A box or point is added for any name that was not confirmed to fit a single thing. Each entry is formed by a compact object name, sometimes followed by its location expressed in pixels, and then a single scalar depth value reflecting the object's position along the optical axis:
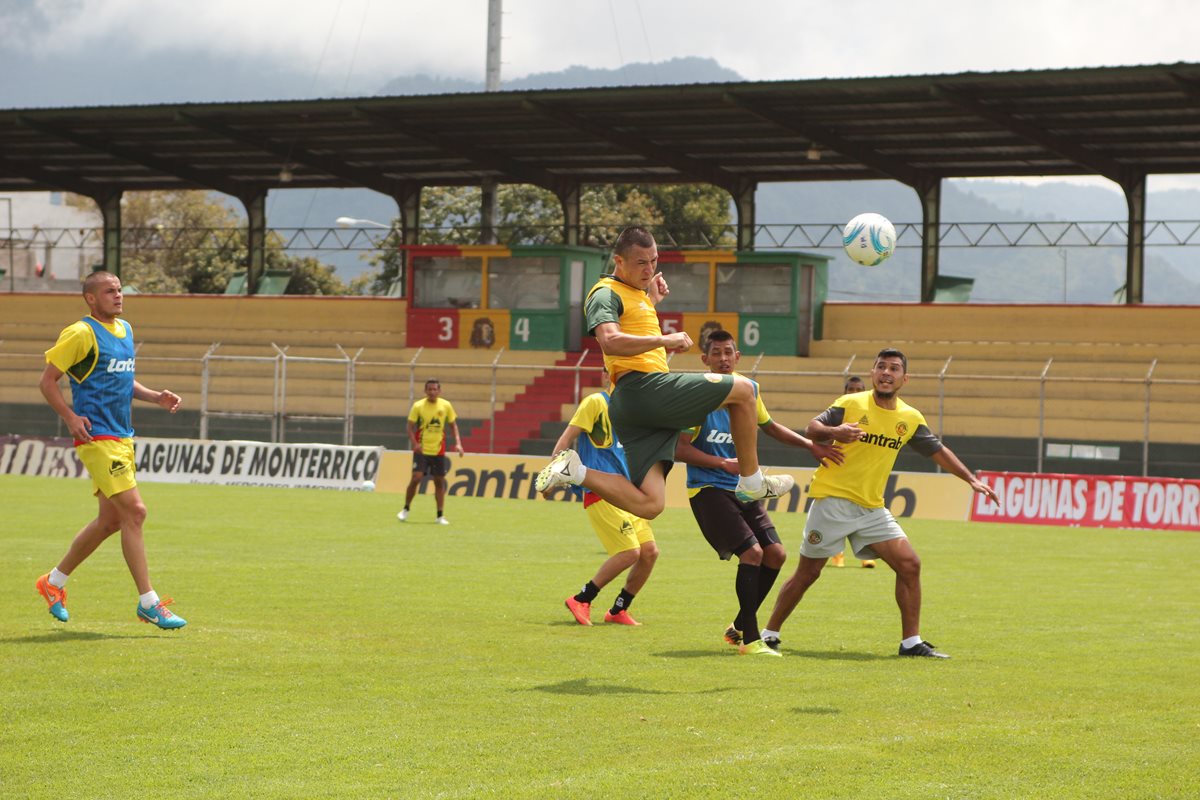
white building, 104.25
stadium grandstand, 34.03
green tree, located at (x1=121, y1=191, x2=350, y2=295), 84.50
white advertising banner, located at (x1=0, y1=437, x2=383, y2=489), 33.25
